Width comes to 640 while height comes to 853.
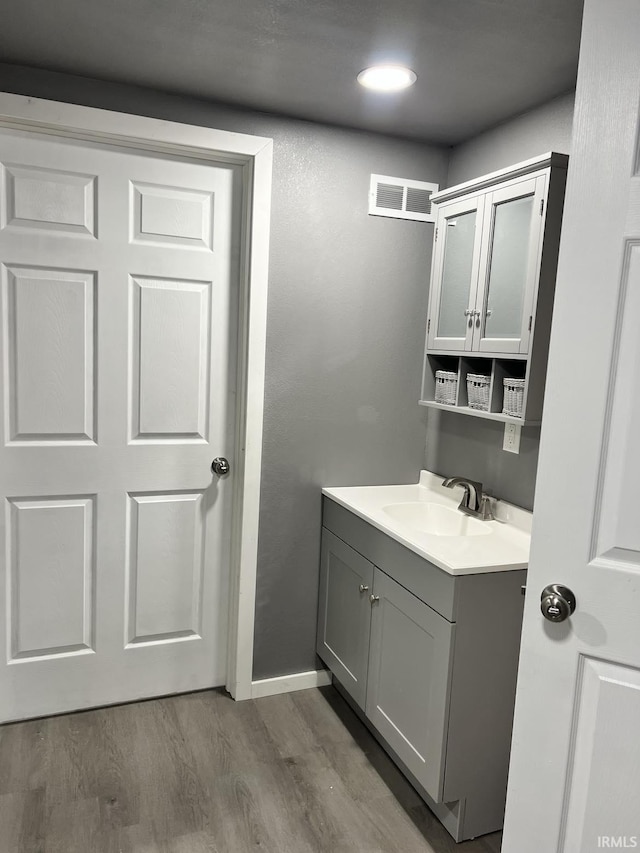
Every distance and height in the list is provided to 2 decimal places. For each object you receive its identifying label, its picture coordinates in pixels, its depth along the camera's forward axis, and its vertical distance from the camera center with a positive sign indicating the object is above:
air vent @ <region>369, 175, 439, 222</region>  2.64 +0.60
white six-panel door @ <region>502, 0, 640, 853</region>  1.23 -0.26
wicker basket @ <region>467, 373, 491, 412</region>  2.23 -0.13
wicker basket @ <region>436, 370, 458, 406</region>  2.39 -0.13
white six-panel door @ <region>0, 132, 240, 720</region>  2.31 -0.31
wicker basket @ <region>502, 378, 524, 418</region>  2.05 -0.14
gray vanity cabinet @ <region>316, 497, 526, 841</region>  1.89 -0.98
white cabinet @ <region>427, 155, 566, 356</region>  1.99 +0.29
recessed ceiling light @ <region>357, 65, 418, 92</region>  2.01 +0.83
